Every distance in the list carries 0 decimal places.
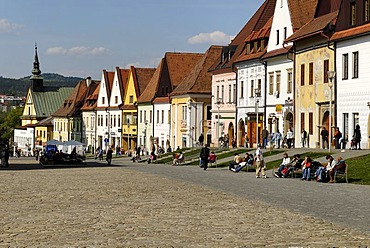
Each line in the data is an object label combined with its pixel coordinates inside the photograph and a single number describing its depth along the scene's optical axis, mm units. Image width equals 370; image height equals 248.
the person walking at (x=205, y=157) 48750
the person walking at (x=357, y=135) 45438
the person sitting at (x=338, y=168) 33184
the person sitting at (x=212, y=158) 52394
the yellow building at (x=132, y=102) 108250
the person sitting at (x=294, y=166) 37969
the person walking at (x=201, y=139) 77506
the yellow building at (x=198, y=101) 85562
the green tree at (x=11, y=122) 187375
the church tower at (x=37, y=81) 170750
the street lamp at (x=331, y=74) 42384
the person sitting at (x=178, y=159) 61169
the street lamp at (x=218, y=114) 76062
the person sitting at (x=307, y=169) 35625
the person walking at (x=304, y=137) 55000
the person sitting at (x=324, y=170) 33772
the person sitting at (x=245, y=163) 44281
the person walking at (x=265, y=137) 60594
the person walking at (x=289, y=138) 56562
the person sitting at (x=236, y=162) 45091
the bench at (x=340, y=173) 33281
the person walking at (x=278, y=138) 58850
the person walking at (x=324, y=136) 49562
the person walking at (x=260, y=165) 38669
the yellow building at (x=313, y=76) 52000
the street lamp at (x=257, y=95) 64606
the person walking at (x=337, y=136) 47503
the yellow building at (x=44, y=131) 153875
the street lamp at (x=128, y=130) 107062
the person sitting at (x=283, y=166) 38712
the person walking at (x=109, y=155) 66875
